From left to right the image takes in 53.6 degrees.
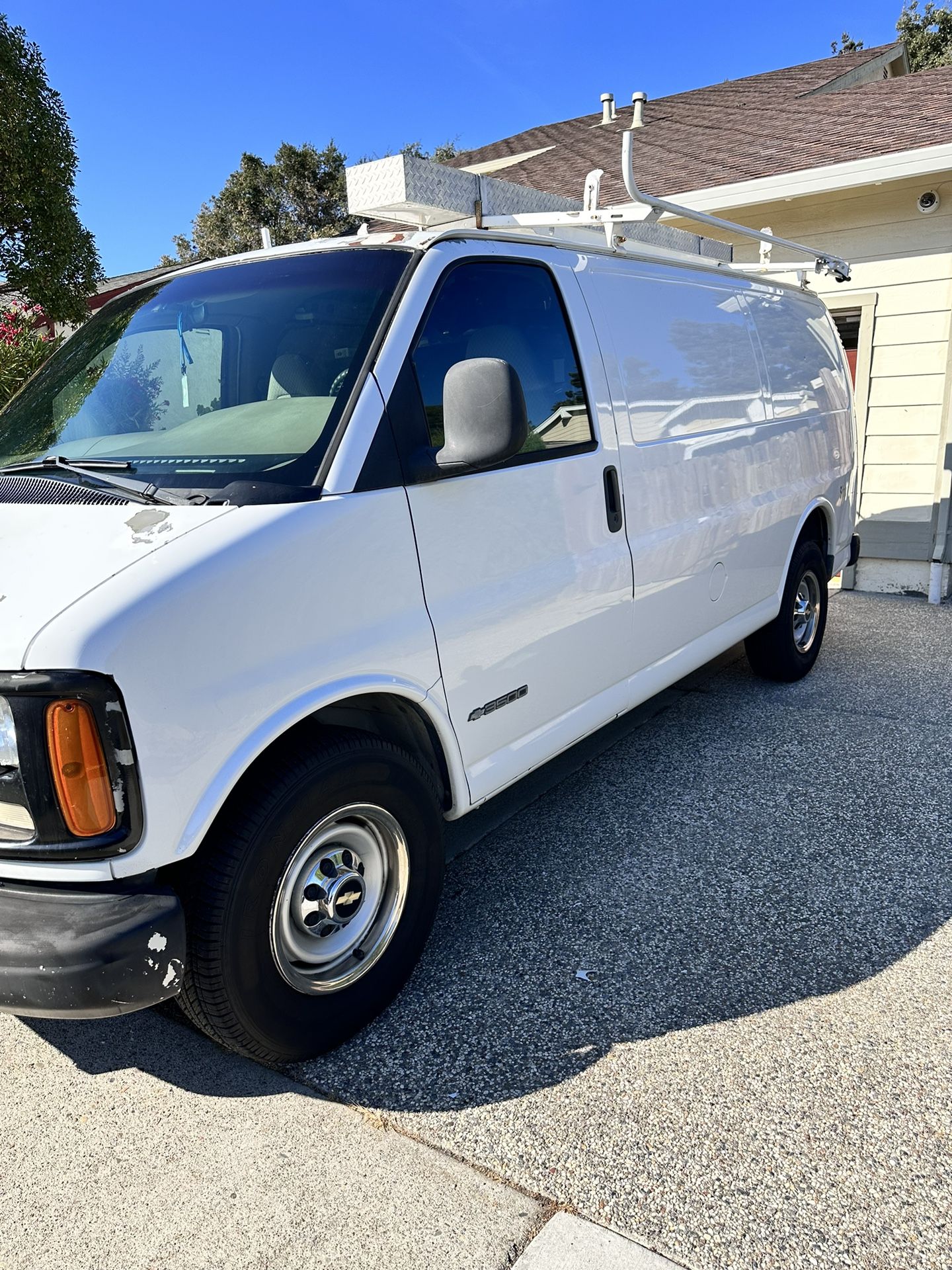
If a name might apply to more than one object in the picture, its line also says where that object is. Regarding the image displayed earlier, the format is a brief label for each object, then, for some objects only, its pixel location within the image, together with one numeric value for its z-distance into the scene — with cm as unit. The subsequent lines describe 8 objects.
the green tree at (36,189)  1060
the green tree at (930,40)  2803
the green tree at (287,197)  3372
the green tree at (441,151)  3681
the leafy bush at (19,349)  723
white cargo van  207
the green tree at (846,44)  3322
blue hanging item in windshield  301
